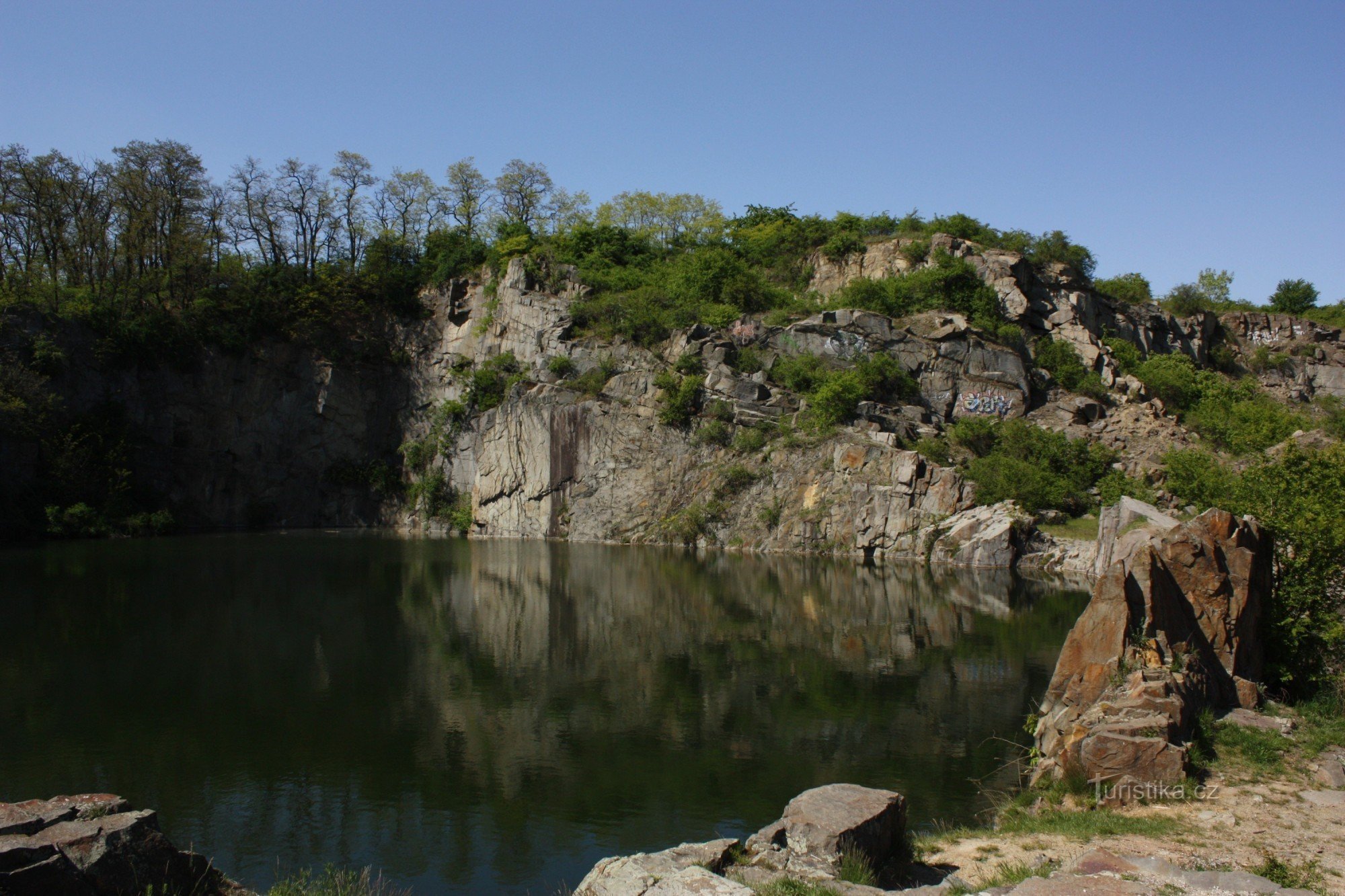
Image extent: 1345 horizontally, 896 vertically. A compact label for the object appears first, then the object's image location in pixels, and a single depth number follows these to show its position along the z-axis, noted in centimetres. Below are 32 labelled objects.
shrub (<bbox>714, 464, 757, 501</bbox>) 5447
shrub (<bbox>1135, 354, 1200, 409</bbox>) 5903
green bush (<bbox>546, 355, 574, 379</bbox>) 6300
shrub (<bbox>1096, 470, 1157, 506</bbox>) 4234
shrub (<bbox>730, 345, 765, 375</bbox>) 5919
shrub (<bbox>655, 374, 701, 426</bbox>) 5784
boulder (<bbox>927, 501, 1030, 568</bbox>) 4238
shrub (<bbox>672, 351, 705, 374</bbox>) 5947
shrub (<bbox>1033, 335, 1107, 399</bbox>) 5694
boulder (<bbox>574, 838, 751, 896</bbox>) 863
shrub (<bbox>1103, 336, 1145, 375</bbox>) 6136
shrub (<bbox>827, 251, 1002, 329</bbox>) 5981
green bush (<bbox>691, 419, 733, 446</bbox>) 5656
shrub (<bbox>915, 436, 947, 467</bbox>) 4997
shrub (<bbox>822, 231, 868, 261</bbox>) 6756
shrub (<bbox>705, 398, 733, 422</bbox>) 5719
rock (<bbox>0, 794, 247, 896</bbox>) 751
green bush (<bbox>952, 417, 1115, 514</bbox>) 4503
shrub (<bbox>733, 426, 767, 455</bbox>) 5528
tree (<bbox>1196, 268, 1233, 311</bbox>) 7931
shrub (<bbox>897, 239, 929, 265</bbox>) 6378
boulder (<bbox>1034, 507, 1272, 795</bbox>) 1237
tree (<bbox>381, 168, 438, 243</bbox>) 7719
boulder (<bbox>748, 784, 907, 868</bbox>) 952
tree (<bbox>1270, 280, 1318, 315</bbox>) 7681
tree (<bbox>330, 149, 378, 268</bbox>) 7425
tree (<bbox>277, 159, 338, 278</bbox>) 7244
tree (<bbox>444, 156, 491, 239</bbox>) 7912
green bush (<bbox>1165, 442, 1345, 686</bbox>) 1722
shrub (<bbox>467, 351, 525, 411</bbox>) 6694
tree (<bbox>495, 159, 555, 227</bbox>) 8000
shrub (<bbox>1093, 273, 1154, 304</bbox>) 6838
